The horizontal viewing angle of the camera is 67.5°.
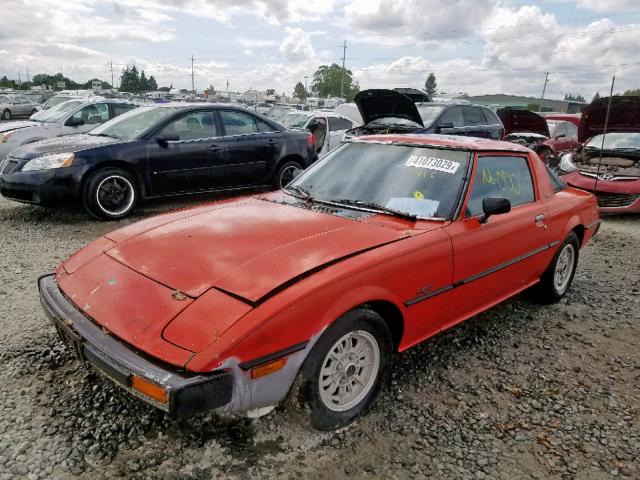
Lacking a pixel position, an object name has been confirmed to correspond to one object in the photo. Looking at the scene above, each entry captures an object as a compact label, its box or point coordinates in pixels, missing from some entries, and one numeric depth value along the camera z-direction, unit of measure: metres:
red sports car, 1.98
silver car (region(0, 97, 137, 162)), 8.92
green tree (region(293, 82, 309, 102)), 102.32
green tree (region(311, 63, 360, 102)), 89.38
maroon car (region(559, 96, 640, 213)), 7.52
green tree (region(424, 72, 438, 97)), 121.28
